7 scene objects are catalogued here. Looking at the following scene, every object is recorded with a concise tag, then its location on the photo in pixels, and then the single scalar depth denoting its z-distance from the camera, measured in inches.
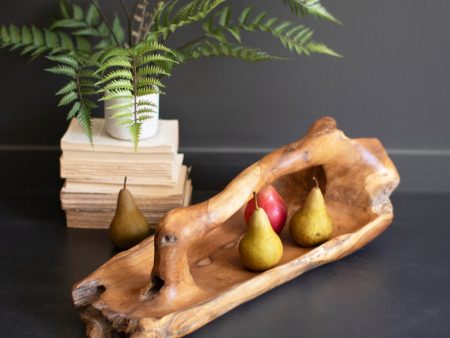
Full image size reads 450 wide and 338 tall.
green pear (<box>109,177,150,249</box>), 53.1
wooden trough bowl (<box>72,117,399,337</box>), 43.8
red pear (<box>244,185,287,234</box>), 52.6
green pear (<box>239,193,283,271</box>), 48.1
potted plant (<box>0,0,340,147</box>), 50.3
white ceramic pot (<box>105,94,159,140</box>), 54.6
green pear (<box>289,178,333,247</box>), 51.3
